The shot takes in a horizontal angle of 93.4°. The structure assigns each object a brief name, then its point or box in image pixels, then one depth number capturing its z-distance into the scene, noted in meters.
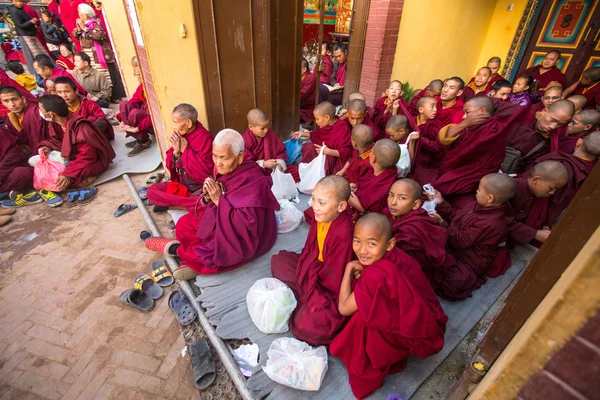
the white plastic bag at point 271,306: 2.37
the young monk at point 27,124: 4.73
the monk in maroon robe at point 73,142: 4.43
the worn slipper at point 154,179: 4.82
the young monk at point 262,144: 4.07
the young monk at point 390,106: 4.88
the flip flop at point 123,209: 4.10
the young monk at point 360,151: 3.64
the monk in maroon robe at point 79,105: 4.82
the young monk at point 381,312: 1.80
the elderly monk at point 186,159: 3.70
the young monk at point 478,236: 2.70
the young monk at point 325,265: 2.25
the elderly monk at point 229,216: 2.88
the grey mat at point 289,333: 2.07
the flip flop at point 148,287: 2.92
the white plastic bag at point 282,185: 4.08
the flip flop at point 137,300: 2.77
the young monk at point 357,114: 4.25
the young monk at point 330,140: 4.38
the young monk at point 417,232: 2.49
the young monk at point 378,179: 3.15
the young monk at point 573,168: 3.22
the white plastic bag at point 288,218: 3.69
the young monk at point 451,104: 4.57
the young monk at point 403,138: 3.94
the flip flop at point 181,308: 2.65
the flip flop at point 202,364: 2.20
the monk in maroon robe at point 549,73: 6.39
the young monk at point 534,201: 3.06
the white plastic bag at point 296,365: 1.98
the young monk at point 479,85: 5.89
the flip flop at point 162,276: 3.04
